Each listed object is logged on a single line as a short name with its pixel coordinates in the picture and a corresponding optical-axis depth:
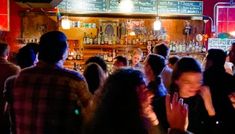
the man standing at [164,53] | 5.73
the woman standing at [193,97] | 3.20
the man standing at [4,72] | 4.80
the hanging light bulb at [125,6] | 10.66
